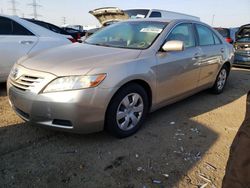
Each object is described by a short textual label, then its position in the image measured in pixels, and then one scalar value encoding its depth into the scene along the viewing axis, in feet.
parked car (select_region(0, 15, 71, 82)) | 11.32
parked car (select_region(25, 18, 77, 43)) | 19.29
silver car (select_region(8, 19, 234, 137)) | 6.63
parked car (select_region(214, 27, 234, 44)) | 24.79
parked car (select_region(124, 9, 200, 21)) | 21.29
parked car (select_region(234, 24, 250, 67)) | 20.38
